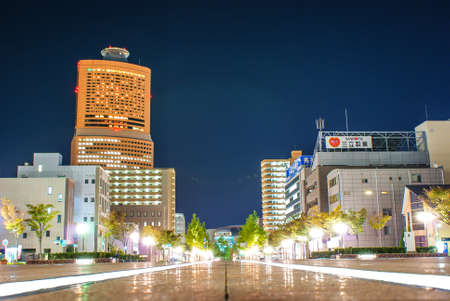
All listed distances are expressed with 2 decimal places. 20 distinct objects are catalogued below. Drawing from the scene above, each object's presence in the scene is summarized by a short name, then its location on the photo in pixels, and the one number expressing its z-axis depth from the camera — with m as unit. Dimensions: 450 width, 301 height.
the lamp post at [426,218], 66.00
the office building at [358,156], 105.56
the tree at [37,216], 75.19
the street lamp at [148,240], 102.44
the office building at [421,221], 67.69
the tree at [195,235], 143.88
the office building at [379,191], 89.38
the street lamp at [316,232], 78.44
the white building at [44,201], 96.25
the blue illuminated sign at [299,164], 143.88
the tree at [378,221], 76.62
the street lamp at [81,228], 77.06
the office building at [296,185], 126.25
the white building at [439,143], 103.69
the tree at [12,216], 83.06
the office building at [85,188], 109.69
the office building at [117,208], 198.98
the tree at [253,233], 150.75
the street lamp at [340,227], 71.81
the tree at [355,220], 73.94
